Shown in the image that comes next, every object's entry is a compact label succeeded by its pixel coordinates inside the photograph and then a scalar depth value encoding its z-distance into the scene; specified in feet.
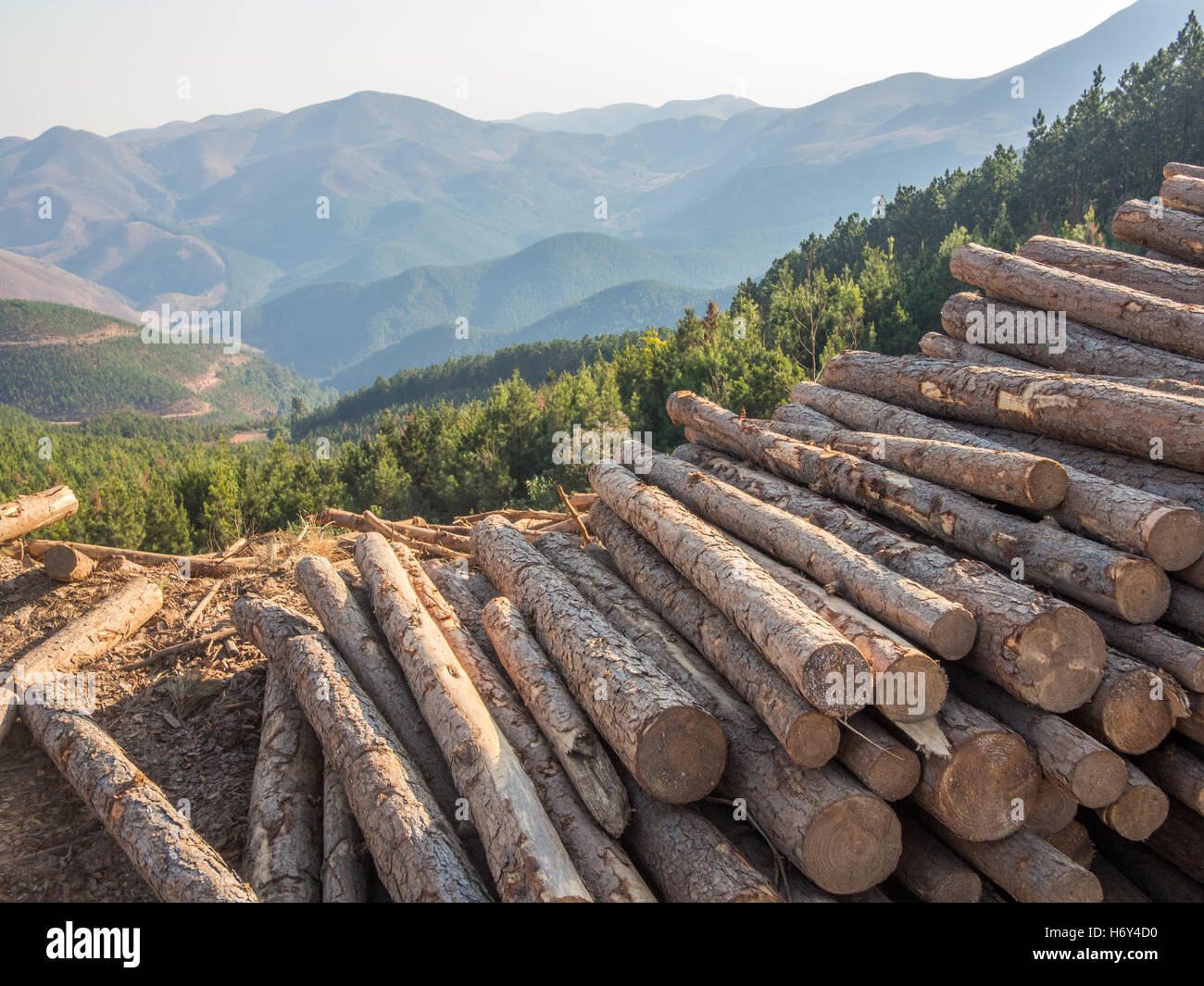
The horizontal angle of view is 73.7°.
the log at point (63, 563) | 29.45
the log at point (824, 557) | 15.71
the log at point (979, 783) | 14.32
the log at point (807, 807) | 13.91
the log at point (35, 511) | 32.50
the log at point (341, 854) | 15.05
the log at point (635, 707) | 14.84
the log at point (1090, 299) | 25.61
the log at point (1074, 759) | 14.61
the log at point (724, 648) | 14.52
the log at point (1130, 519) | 16.60
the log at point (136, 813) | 14.24
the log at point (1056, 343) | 25.09
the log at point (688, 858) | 13.38
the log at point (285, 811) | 15.56
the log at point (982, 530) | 16.49
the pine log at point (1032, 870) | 13.94
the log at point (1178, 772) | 15.76
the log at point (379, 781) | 14.08
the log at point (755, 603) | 14.35
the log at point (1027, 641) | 15.23
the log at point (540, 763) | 13.84
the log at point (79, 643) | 21.12
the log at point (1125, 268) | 28.53
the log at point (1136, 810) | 15.17
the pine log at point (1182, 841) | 16.34
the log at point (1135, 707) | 15.39
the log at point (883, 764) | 14.34
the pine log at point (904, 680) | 14.61
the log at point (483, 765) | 13.44
